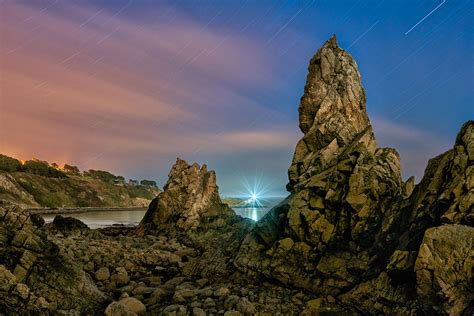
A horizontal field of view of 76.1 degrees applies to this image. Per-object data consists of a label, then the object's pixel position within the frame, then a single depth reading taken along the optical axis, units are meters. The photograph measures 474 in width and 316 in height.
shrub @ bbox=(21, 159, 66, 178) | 159.50
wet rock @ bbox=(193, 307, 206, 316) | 12.68
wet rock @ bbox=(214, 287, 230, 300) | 14.55
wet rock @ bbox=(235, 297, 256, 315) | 13.15
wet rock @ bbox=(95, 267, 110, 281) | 18.40
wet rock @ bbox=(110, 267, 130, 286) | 18.17
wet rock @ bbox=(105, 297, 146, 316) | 12.39
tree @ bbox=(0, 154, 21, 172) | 138.69
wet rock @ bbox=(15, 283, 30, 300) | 10.95
